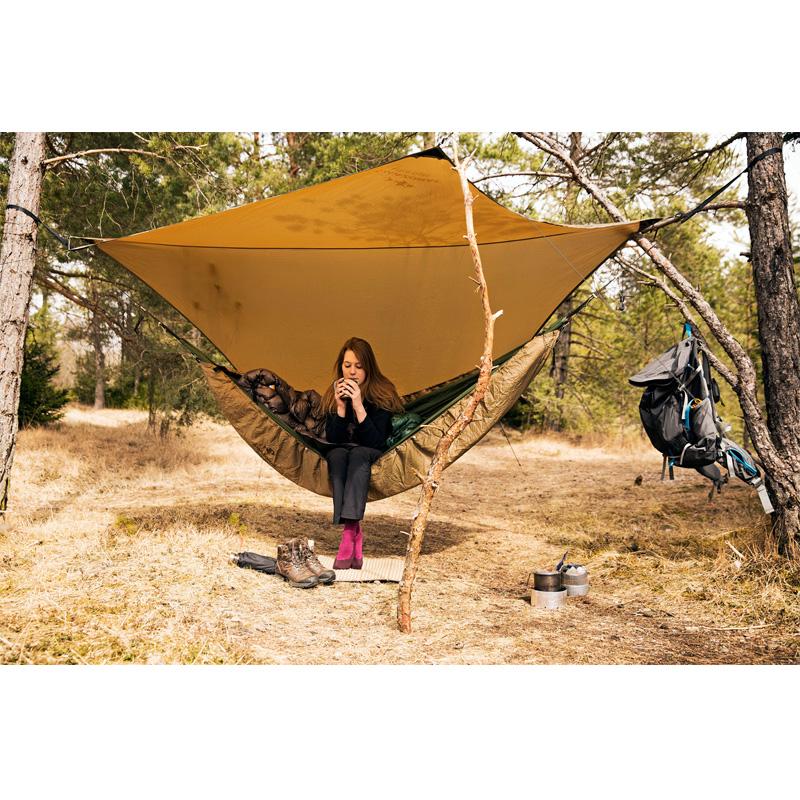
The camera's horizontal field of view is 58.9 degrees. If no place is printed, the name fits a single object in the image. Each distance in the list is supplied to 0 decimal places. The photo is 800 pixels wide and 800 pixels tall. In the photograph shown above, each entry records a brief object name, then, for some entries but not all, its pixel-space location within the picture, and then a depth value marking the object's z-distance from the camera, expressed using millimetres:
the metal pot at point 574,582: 2506
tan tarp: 2904
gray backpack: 2422
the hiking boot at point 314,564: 2551
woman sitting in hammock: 2777
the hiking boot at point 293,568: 2496
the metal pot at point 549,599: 2346
